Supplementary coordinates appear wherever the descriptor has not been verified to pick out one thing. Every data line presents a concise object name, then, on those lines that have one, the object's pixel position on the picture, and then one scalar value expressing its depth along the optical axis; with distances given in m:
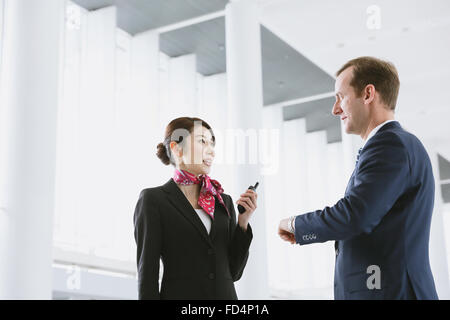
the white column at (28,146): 5.27
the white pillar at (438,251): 15.30
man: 2.22
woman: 2.76
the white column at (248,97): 7.85
